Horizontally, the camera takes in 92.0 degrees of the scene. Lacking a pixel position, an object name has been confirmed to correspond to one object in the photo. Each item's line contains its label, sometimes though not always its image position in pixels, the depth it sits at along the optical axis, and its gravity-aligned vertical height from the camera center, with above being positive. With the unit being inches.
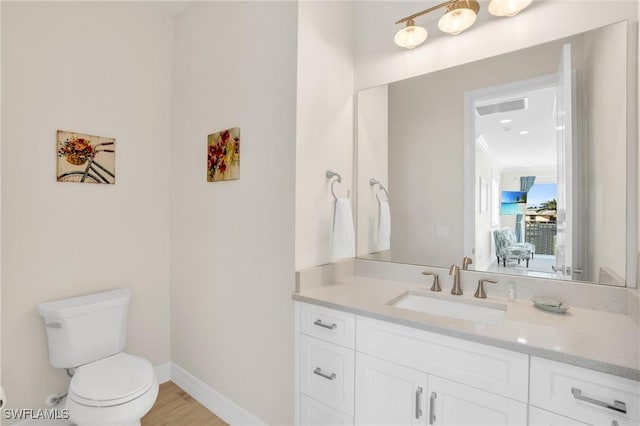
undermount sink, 54.7 -18.1
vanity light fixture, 56.9 +38.9
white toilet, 56.5 -33.5
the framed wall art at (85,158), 75.0 +13.7
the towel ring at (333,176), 71.8 +8.4
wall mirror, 50.9 +9.8
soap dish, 49.1 -15.1
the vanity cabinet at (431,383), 35.3 -23.5
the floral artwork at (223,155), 75.9 +14.6
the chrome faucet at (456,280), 61.6 -13.6
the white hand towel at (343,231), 68.5 -4.3
